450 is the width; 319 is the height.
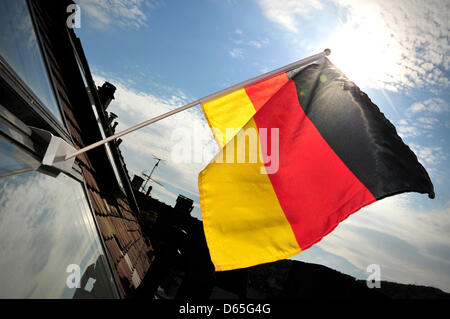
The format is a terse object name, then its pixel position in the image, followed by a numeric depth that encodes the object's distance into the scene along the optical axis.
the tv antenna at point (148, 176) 36.89
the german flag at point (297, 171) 2.52
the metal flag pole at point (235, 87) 2.50
